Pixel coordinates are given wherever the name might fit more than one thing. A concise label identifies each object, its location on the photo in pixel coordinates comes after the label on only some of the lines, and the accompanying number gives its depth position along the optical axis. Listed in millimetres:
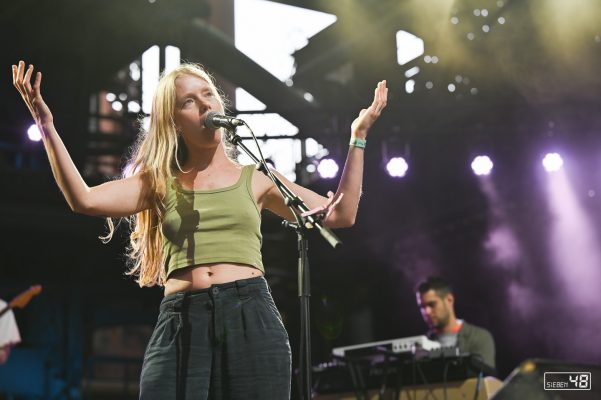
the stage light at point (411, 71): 10903
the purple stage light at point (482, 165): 8617
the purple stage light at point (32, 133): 8120
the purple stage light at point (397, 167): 8727
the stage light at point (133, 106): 9580
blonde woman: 2367
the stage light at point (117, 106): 11422
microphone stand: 2416
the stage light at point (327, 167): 8656
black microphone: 2605
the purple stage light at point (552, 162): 8445
